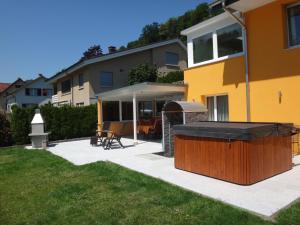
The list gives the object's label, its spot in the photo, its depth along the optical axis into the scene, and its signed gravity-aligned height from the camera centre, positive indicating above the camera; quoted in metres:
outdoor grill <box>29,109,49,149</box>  15.41 -1.04
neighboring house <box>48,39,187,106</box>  23.30 +4.04
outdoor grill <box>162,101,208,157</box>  10.34 -0.11
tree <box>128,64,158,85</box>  23.88 +3.39
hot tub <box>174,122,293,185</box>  6.26 -0.93
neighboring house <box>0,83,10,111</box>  59.04 +6.35
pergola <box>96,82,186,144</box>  13.70 +1.22
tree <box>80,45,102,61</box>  62.76 +14.80
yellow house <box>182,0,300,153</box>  9.23 +1.84
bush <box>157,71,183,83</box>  21.91 +2.83
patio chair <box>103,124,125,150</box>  13.78 -1.25
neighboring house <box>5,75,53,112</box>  48.66 +4.08
